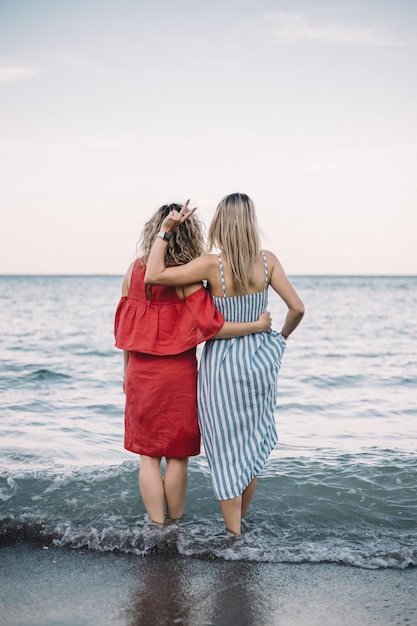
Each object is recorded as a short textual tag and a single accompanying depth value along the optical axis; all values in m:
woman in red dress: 3.61
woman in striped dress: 3.50
